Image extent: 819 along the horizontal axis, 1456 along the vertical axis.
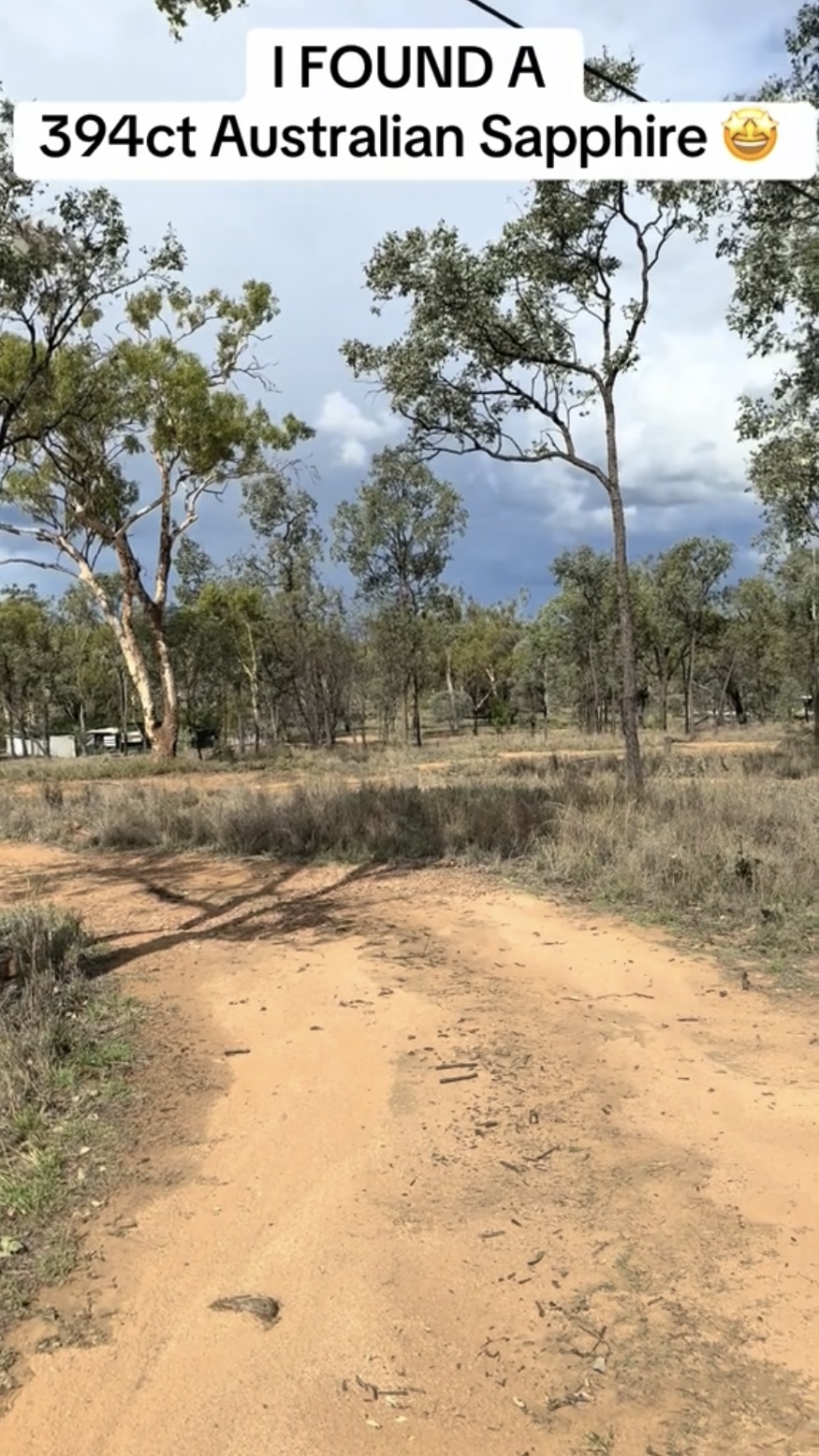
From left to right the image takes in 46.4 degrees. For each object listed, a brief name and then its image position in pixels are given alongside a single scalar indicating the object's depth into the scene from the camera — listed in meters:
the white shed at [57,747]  51.09
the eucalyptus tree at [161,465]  20.66
